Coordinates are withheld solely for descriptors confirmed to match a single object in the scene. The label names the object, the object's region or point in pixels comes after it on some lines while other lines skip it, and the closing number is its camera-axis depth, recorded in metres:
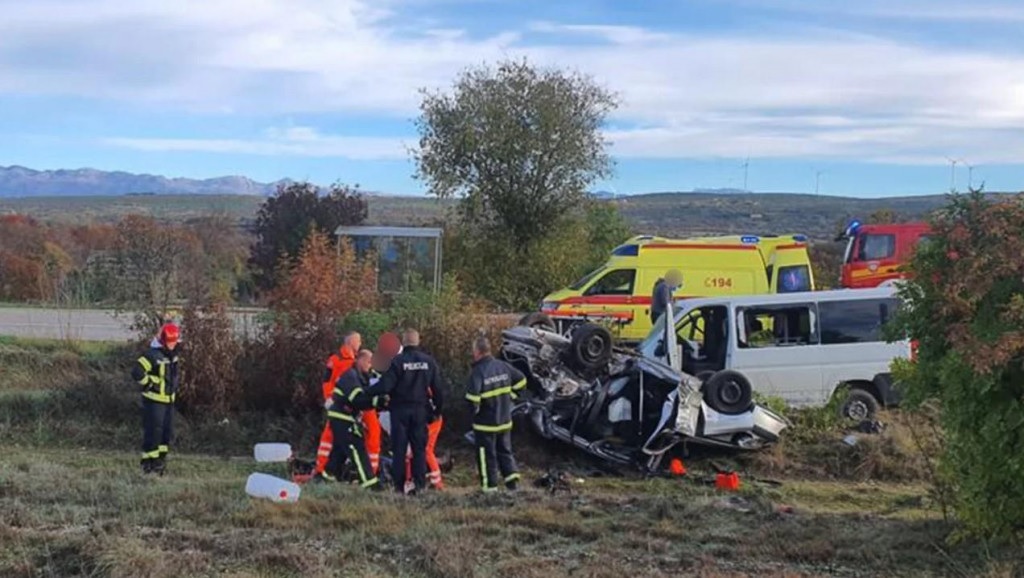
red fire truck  24.72
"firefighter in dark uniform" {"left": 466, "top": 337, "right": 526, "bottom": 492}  11.37
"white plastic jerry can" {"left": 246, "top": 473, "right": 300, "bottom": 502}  9.54
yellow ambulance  21.84
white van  14.59
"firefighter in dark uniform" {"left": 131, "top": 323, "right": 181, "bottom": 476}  12.16
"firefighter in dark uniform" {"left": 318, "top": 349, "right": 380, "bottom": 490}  11.34
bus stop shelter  24.09
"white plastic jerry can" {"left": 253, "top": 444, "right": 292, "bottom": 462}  13.07
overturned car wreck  12.51
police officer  11.02
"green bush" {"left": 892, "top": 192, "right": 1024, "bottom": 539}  7.19
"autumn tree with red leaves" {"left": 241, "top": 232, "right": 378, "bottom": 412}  15.19
